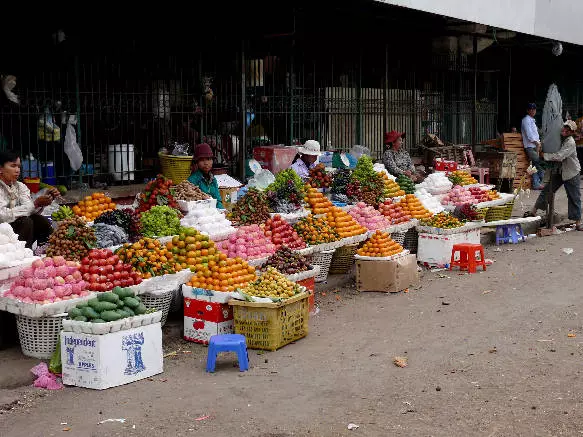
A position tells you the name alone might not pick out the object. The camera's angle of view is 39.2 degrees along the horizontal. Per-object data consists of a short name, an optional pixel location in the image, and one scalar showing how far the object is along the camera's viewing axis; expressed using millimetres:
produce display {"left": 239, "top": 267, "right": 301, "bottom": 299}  7379
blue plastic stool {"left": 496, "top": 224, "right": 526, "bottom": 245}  13594
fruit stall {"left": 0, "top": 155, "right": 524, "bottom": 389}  6586
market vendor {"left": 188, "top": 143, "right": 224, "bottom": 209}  10203
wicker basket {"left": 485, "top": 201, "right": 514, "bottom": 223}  13969
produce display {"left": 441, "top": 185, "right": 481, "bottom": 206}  13430
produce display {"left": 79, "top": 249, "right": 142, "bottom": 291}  7012
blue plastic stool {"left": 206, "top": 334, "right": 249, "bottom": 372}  6641
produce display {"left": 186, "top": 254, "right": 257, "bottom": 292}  7527
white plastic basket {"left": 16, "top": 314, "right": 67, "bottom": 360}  6672
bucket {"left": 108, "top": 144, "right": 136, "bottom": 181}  11180
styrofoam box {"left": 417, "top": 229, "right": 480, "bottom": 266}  11539
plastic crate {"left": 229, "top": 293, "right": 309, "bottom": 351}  7199
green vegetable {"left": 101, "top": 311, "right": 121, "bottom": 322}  6289
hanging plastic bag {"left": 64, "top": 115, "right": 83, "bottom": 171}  10320
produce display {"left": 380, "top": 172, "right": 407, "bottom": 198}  12422
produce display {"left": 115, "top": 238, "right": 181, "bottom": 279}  7527
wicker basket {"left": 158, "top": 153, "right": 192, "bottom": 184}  11172
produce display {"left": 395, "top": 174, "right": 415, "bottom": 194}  13242
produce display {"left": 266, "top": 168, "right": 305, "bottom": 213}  10523
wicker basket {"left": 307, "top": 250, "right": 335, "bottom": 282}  9945
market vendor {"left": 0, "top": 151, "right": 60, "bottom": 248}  8188
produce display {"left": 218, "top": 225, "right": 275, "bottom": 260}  8750
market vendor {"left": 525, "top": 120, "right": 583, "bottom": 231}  14039
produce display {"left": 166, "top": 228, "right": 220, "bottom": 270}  7871
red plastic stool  11094
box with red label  7422
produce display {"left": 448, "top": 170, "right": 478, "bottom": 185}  14547
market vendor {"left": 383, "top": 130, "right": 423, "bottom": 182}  13750
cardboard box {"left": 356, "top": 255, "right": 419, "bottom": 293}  9844
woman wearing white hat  12539
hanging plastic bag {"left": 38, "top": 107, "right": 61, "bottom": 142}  10208
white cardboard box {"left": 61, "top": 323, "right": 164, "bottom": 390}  6184
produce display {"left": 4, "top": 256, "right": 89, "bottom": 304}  6586
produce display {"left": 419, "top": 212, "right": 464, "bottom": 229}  11727
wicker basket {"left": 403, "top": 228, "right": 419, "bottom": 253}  12328
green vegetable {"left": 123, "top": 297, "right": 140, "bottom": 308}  6559
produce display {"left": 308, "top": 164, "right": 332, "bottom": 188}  12141
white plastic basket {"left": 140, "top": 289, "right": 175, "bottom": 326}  7536
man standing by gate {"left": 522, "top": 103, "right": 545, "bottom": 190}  19297
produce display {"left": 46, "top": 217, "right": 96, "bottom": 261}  7583
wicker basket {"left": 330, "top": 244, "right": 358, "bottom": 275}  10570
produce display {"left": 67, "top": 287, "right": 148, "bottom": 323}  6324
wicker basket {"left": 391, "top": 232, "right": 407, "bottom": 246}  11812
